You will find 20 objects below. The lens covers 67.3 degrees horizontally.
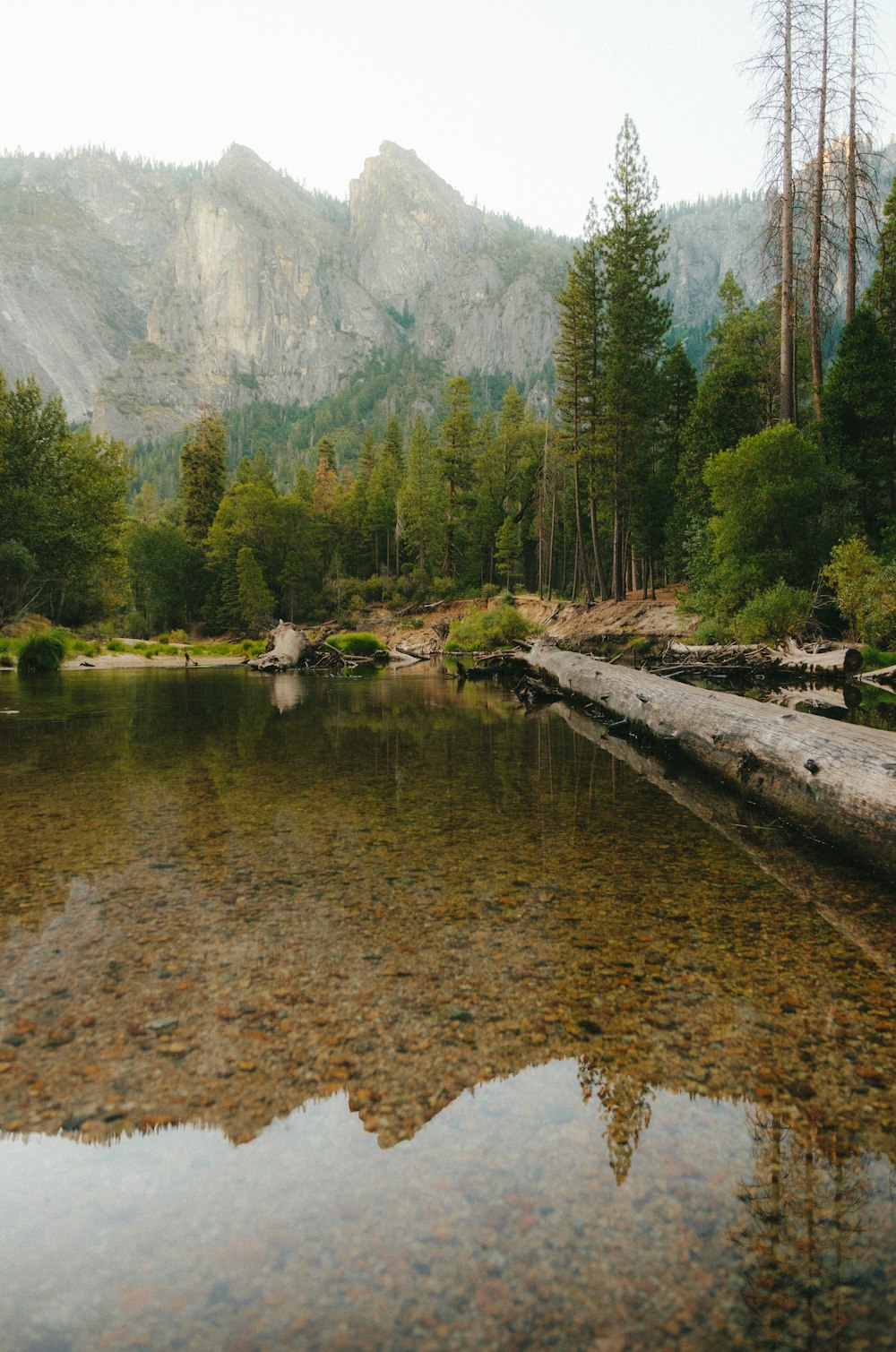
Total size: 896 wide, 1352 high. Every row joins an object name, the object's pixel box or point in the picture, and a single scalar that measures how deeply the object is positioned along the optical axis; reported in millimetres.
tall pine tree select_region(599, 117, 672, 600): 37469
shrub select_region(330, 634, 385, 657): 35906
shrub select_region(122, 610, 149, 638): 63000
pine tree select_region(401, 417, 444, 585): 64062
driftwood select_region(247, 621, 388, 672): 30266
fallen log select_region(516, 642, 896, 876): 4648
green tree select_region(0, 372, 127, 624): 36000
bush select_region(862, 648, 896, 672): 18172
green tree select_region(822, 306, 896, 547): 25719
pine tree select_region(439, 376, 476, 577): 61469
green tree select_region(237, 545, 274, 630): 60562
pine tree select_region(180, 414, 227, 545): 69062
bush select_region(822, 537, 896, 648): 18844
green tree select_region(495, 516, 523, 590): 62906
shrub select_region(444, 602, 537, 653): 31047
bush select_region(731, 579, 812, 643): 20859
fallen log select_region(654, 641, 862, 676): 16781
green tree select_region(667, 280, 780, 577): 31219
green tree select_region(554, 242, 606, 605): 38281
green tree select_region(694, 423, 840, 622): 23234
